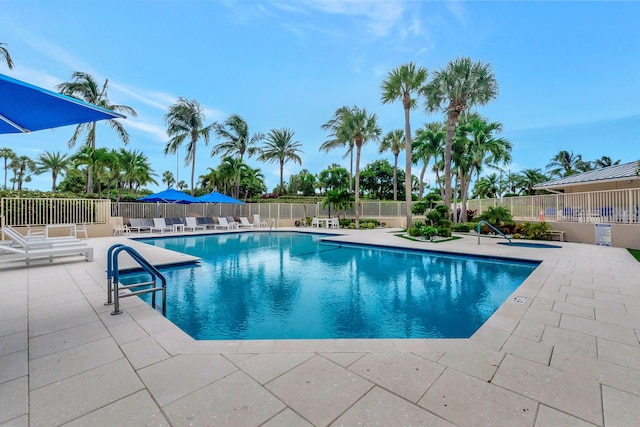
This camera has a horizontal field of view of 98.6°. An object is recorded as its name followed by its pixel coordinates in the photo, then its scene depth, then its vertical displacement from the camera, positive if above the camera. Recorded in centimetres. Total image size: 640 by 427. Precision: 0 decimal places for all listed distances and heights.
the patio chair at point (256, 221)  1850 -49
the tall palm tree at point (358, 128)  1691 +525
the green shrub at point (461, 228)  1416 -92
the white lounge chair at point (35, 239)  600 -58
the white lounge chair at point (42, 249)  572 -70
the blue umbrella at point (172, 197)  1416 +95
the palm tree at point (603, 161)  3500 +591
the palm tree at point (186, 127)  2091 +685
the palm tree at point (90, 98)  1760 +780
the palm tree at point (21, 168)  4050 +758
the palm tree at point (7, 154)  3877 +911
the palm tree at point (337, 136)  1741 +506
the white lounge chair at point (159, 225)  1444 -50
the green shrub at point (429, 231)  1153 -86
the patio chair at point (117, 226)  1298 -46
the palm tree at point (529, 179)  3609 +404
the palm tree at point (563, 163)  3556 +594
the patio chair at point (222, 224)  1741 -61
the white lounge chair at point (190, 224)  1561 -52
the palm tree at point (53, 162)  2889 +581
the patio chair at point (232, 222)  1736 -50
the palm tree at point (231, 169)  2102 +352
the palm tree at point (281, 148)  2438 +583
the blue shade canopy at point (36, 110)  244 +118
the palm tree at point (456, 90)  1409 +627
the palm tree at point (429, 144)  1769 +442
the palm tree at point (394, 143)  2655 +672
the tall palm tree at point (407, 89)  1356 +623
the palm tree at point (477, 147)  1688 +394
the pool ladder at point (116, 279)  331 -81
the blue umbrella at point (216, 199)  1595 +92
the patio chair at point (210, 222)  1700 -46
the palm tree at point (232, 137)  2341 +662
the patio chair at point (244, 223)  1800 -60
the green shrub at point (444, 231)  1196 -92
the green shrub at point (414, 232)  1226 -94
